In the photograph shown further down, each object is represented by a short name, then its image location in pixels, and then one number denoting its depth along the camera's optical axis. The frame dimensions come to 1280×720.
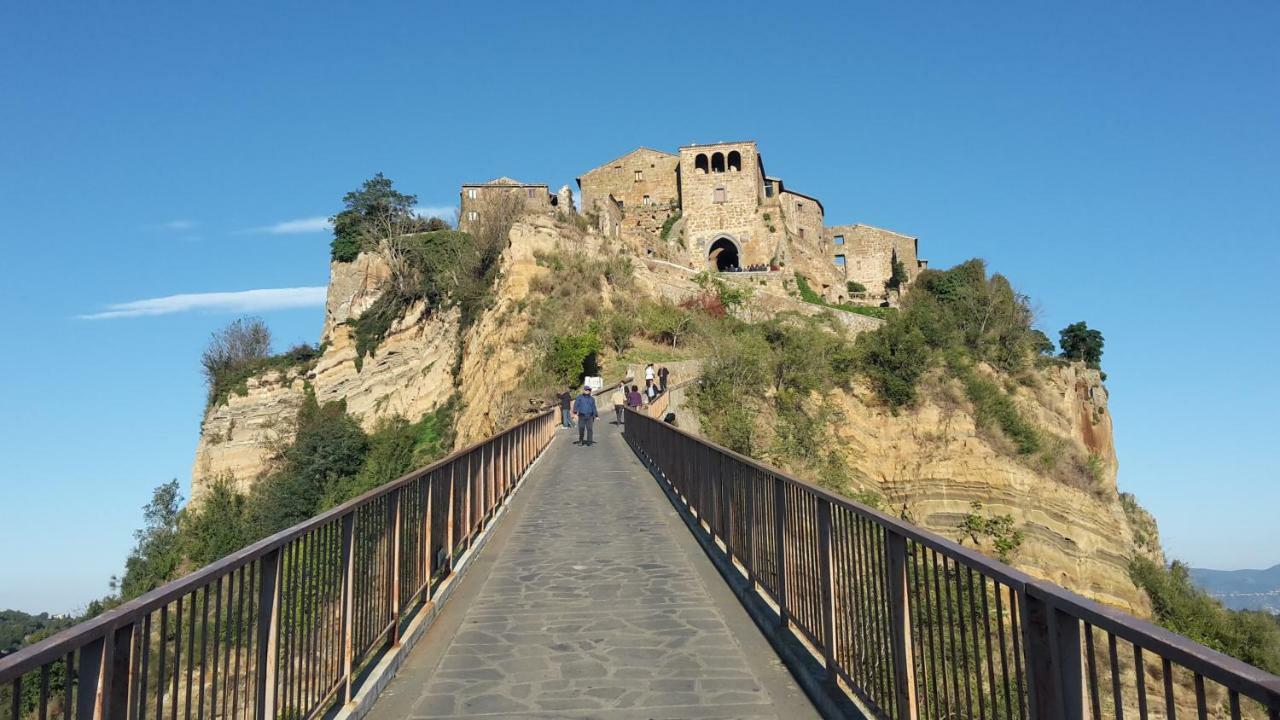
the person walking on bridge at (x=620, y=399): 30.06
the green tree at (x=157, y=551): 44.81
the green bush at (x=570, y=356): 36.06
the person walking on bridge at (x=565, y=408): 30.03
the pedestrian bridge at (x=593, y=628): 2.79
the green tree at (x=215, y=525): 42.84
